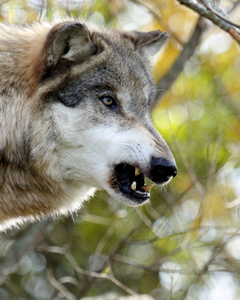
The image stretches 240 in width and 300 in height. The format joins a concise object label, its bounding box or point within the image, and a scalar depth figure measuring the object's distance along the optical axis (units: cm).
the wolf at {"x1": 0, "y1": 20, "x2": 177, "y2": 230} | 907
